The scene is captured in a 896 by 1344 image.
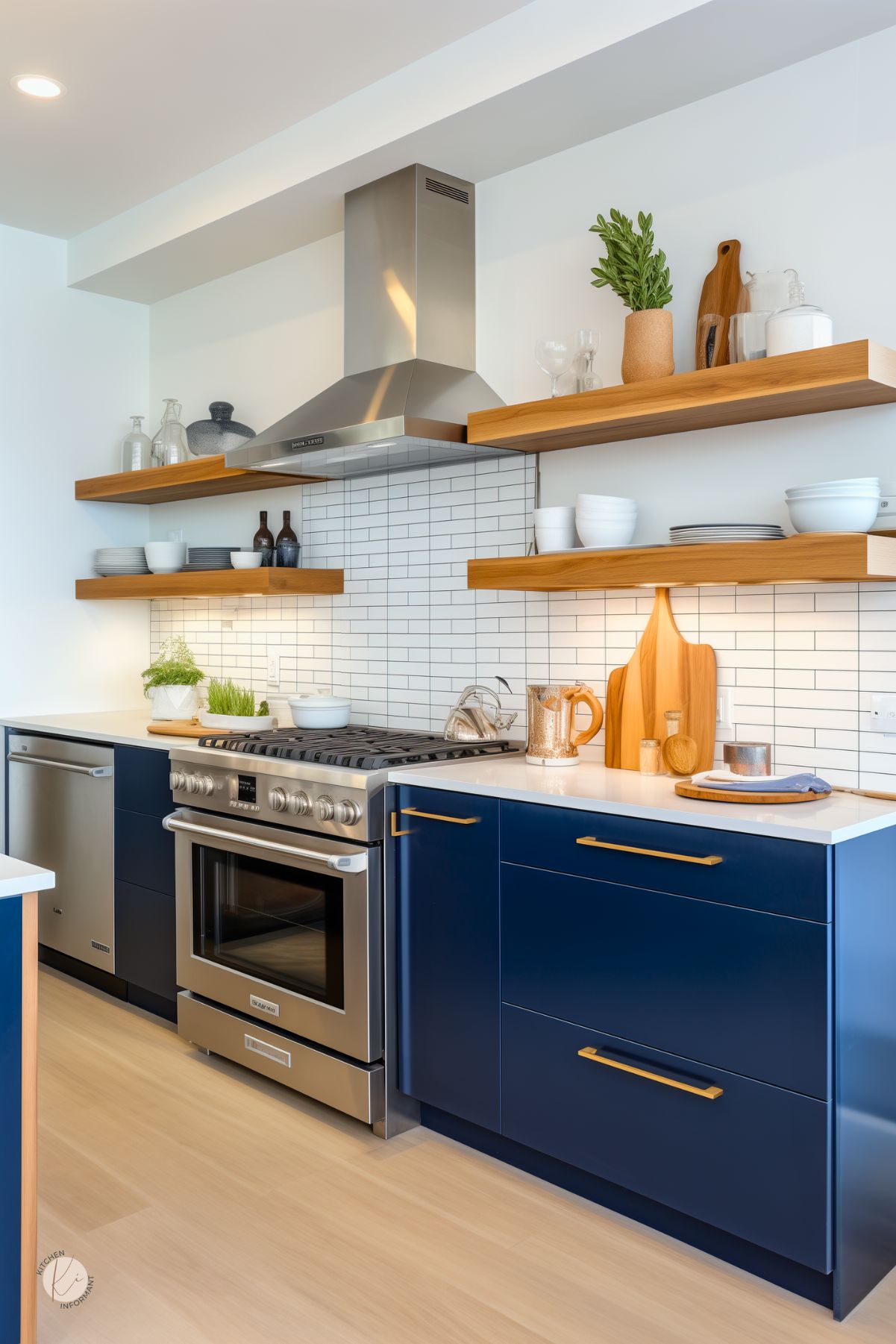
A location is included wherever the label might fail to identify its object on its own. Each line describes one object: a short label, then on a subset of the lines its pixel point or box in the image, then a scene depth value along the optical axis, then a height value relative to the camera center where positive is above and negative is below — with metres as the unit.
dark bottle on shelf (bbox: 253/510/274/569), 4.04 +0.39
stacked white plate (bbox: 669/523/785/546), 2.48 +0.26
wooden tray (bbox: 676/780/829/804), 2.30 -0.34
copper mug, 2.95 -0.23
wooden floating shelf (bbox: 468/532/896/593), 2.25 +0.18
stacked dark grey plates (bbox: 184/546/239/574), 4.19 +0.34
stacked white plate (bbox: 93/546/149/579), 4.63 +0.36
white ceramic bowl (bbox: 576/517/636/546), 2.86 +0.29
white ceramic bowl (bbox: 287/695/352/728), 3.68 -0.24
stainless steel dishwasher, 3.88 -0.74
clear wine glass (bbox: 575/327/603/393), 2.99 +0.80
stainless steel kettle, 3.30 -0.25
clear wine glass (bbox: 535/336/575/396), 3.04 +0.81
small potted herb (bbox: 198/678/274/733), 3.88 -0.26
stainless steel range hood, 3.22 +1.00
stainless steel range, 2.81 -0.76
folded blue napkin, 2.33 -0.32
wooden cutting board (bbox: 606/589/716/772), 2.82 -0.14
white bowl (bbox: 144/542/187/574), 4.46 +0.36
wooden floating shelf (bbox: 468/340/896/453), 2.27 +0.58
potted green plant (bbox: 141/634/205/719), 4.15 -0.19
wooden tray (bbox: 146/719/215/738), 3.74 -0.31
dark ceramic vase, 4.23 +0.84
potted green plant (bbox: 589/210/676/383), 2.70 +0.91
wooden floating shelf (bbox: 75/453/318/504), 3.97 +0.64
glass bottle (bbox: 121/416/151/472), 4.61 +0.83
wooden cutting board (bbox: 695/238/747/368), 2.72 +0.91
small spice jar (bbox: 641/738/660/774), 2.81 -0.31
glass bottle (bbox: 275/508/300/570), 4.02 +0.35
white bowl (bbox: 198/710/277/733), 3.87 -0.30
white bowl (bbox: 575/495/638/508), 2.84 +0.38
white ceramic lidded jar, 2.38 +0.70
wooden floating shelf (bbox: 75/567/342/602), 3.80 +0.22
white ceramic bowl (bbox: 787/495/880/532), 2.31 +0.28
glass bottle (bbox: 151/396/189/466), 4.47 +0.85
